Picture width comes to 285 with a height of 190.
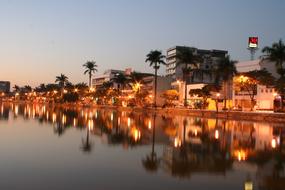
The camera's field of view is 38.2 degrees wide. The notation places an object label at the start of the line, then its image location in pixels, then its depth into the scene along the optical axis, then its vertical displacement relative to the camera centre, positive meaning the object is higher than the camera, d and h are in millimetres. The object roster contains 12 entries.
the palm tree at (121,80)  165750 +9358
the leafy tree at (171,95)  126688 +2600
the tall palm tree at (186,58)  105250 +11819
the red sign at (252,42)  117375 +18102
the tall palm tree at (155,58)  114125 +12629
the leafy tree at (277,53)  73562 +9465
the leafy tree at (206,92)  104312 +3254
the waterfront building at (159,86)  143750 +6309
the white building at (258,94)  87125 +2679
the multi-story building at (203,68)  158750 +14879
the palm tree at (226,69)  92250 +8135
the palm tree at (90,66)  163500 +14433
